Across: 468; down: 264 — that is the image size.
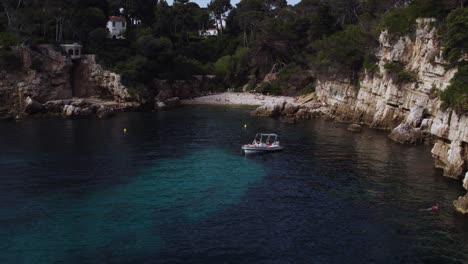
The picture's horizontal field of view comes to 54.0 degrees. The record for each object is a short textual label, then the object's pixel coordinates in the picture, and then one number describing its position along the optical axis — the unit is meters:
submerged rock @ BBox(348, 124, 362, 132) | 87.56
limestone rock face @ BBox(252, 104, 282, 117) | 107.31
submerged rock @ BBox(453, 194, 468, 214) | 43.97
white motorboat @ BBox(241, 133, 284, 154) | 70.31
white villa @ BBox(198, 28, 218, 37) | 195.88
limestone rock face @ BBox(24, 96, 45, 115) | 104.44
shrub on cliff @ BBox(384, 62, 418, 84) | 83.19
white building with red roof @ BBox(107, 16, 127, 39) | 148.90
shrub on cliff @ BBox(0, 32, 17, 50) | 108.44
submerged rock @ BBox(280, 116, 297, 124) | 99.31
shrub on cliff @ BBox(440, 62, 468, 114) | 54.65
